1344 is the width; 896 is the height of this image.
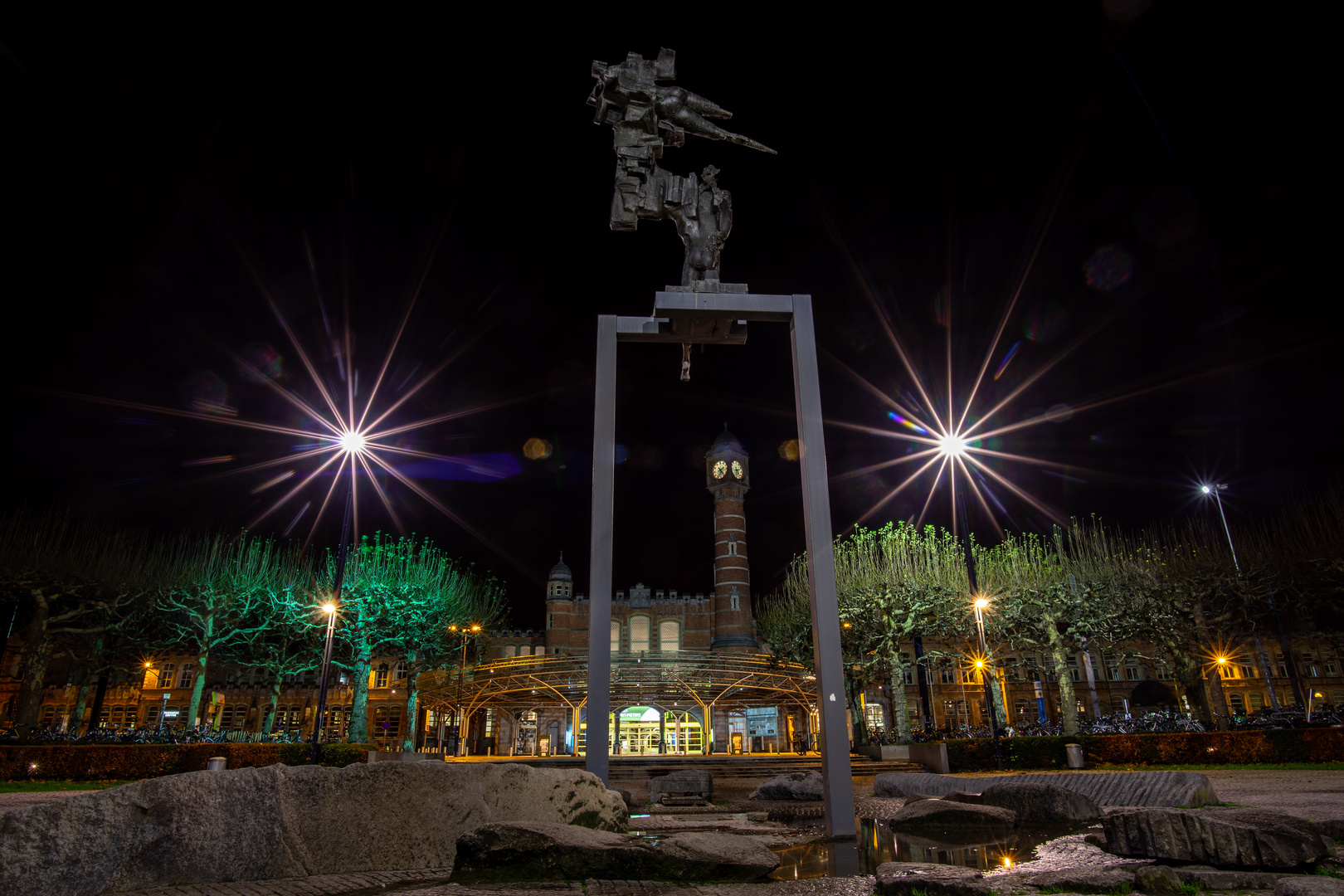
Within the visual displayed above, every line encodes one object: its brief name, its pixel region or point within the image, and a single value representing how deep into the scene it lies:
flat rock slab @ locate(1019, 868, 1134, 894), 4.65
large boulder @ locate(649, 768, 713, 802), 13.20
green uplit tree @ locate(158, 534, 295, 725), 32.09
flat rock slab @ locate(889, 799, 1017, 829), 8.49
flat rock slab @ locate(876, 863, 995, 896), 4.41
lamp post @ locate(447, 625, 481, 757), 34.16
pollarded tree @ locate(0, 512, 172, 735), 28.81
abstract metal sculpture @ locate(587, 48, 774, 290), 9.42
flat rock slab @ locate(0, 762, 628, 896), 4.30
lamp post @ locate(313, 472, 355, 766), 21.38
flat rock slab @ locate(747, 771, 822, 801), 12.31
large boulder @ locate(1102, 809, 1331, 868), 5.01
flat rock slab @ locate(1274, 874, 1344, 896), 3.80
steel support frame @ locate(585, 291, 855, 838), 7.46
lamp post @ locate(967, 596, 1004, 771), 19.58
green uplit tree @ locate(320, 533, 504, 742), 33.00
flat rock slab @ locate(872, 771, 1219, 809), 8.18
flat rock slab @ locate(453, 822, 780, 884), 5.21
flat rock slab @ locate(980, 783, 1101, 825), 8.66
